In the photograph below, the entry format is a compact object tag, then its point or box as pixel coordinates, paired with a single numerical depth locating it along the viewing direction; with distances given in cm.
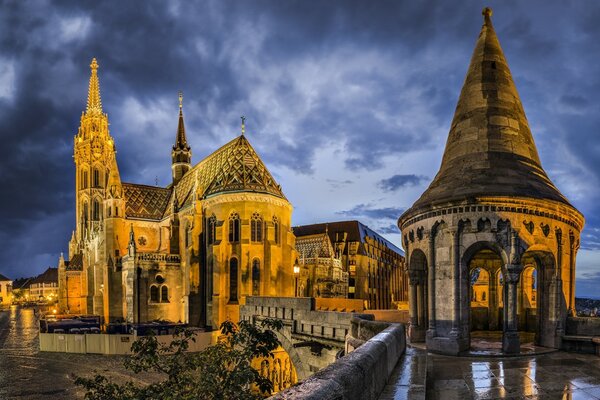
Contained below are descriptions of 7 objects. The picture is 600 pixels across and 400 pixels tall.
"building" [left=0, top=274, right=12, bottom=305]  16012
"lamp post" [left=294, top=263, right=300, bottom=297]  4121
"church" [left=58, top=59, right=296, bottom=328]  4347
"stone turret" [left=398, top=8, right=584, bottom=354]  1323
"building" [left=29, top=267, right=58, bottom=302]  15762
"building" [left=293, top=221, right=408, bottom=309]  7888
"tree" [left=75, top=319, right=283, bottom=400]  1025
